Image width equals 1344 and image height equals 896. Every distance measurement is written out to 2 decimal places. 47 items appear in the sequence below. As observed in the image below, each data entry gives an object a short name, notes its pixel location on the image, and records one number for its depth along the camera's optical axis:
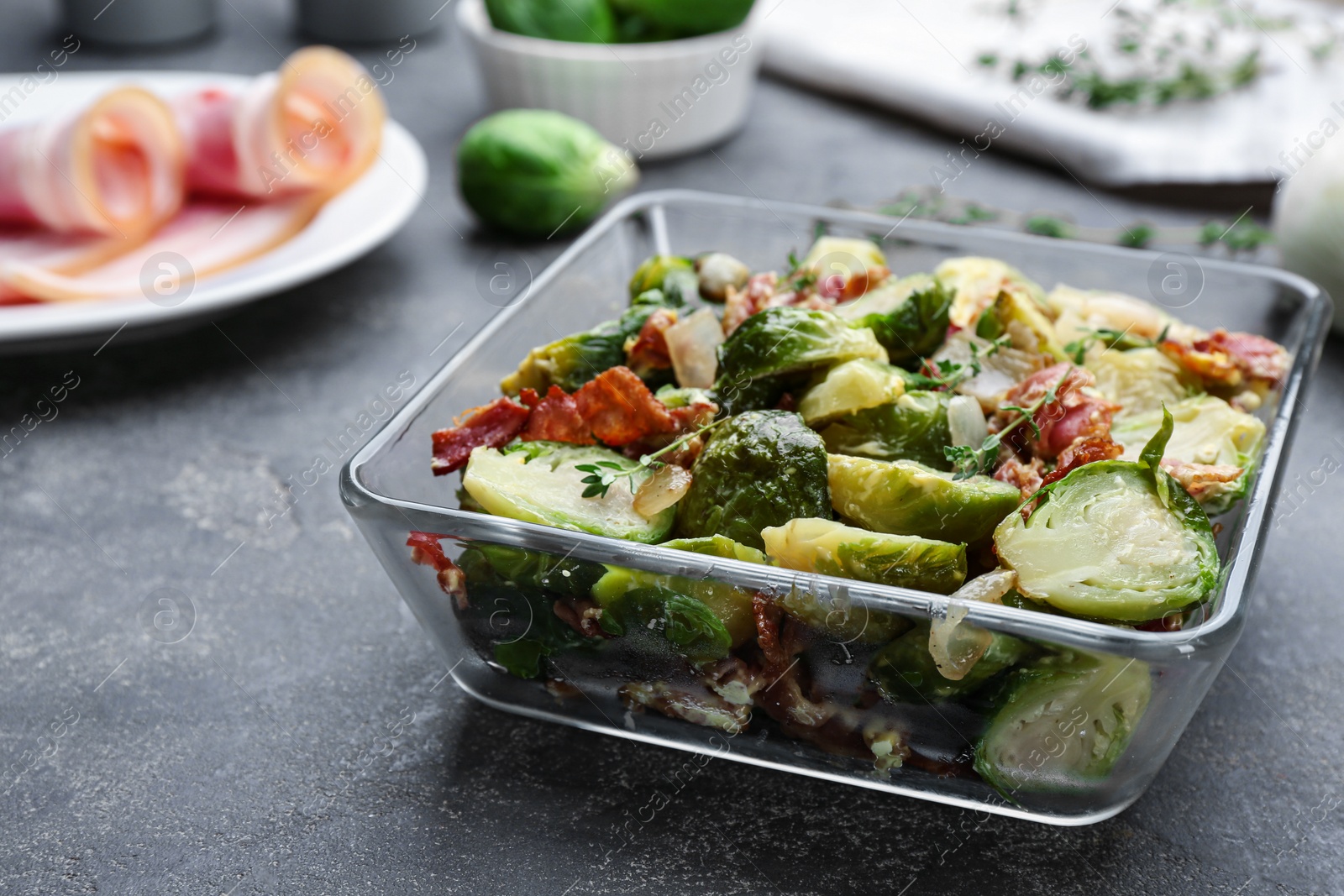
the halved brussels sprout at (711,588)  0.44
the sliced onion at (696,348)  0.50
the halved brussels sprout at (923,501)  0.45
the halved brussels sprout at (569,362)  0.51
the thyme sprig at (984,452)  0.47
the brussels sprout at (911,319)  0.50
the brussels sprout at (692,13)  0.78
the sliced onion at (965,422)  0.48
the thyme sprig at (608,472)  0.46
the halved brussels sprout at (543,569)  0.44
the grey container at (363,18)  1.00
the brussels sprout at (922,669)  0.43
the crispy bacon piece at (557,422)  0.48
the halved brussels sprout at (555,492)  0.46
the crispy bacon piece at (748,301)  0.53
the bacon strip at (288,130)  0.67
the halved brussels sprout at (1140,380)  0.51
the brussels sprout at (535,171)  0.70
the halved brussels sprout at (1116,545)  0.43
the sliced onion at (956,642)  0.43
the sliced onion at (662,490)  0.46
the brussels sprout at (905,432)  0.48
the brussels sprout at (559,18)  0.78
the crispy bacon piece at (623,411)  0.48
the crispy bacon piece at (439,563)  0.45
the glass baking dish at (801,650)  0.43
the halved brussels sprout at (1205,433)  0.48
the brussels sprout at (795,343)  0.49
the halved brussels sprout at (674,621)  0.44
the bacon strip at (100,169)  0.64
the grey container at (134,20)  0.99
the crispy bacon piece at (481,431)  0.49
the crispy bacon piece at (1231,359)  0.51
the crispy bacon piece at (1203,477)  0.47
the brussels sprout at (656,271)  0.55
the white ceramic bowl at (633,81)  0.78
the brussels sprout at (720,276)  0.55
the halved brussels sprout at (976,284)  0.53
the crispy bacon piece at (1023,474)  0.47
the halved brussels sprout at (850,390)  0.48
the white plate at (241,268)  0.60
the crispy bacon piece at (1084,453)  0.47
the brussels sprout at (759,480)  0.46
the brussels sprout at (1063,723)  0.43
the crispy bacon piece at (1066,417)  0.48
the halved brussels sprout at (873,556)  0.44
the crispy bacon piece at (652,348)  0.51
